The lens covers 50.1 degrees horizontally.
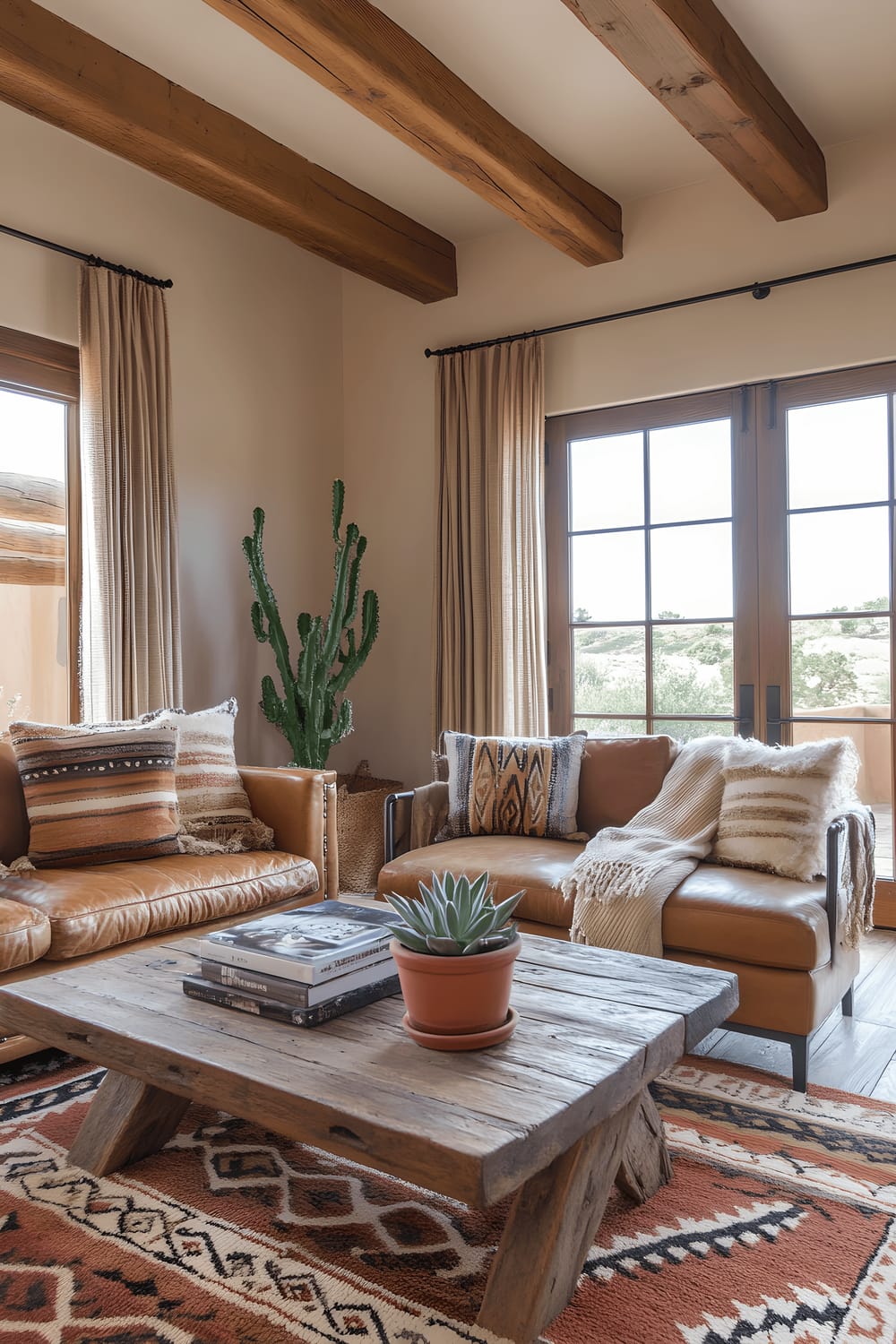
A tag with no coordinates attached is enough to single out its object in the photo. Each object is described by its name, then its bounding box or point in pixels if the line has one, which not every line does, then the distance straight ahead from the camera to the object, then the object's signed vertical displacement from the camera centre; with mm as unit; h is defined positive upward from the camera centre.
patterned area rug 1359 -940
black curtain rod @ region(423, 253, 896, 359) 3524 +1441
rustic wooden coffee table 1156 -565
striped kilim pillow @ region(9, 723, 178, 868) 2643 -370
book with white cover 1538 -476
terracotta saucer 1371 -545
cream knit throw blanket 2389 -532
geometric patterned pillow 3117 -418
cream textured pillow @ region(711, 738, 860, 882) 2475 -402
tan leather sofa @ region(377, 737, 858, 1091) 2162 -643
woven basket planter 4129 -762
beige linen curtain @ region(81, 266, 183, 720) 3543 +616
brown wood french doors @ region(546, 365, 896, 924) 3643 +370
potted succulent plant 1353 -435
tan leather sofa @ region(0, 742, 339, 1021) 2242 -588
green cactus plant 4070 -18
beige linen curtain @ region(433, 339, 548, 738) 4219 +522
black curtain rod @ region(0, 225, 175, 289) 3328 +1511
